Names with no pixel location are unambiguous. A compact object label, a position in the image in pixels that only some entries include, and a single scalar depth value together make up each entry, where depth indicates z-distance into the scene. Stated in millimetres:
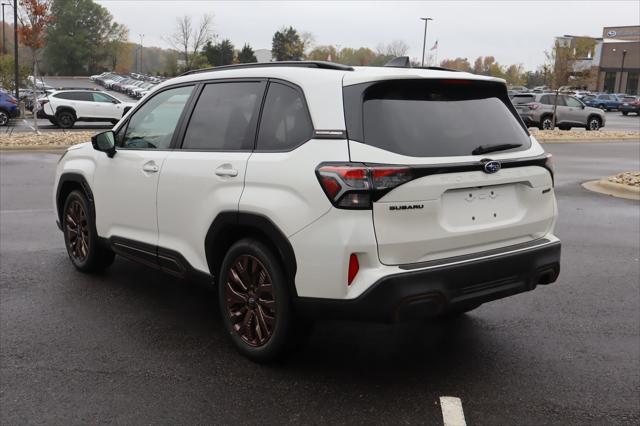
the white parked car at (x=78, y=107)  25938
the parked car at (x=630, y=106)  52156
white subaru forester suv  3369
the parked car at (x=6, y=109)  25922
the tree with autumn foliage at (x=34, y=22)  21734
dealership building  90312
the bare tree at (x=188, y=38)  74344
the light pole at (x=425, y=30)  66331
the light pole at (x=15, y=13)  22816
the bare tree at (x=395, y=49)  102750
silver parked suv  28375
